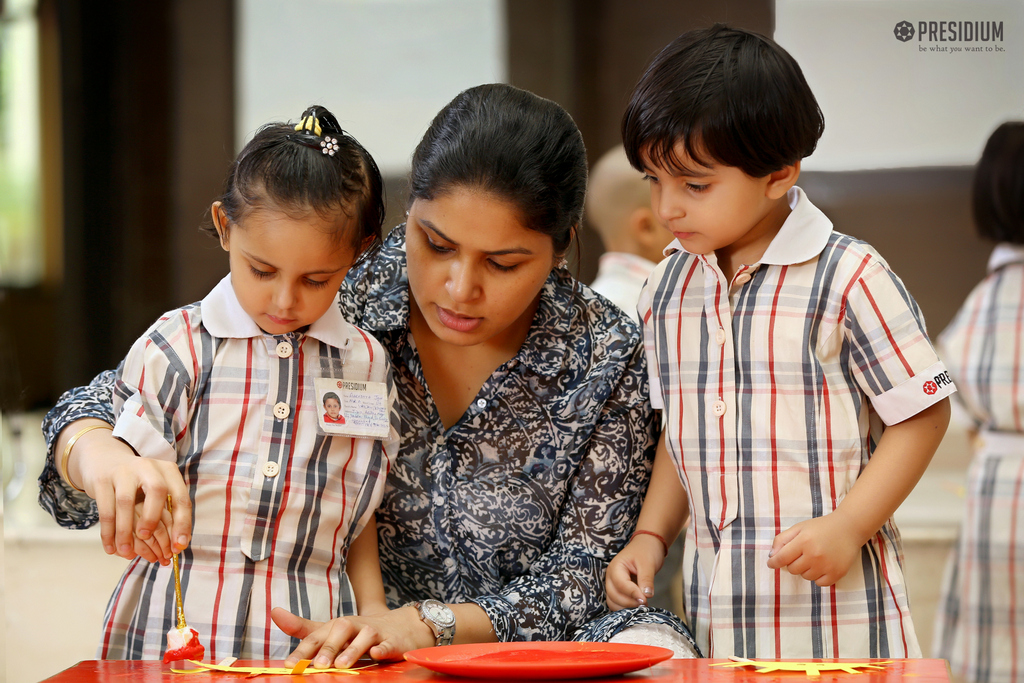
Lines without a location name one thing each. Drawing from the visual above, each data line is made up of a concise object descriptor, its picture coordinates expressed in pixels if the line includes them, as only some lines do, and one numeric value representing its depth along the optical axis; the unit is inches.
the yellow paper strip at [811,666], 105.6
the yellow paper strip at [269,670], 106.4
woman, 115.1
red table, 104.7
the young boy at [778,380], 112.2
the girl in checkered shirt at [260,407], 112.8
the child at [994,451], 136.9
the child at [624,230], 143.0
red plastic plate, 103.9
